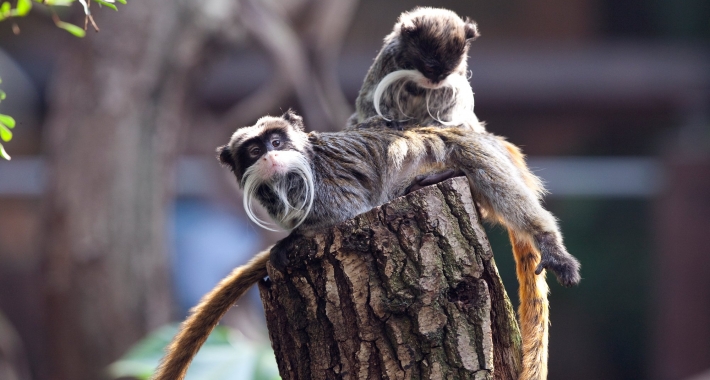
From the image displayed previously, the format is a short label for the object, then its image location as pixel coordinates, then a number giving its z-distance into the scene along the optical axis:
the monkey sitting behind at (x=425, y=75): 6.89
